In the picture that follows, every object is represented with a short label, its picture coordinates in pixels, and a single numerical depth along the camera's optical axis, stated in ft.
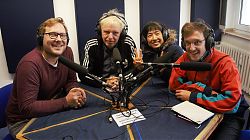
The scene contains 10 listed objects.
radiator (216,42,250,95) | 8.69
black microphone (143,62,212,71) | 4.10
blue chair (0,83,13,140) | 5.46
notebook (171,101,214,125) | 4.31
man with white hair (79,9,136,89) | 6.67
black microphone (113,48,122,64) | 4.47
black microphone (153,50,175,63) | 4.63
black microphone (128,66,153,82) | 4.41
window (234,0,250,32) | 9.78
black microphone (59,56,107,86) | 4.28
